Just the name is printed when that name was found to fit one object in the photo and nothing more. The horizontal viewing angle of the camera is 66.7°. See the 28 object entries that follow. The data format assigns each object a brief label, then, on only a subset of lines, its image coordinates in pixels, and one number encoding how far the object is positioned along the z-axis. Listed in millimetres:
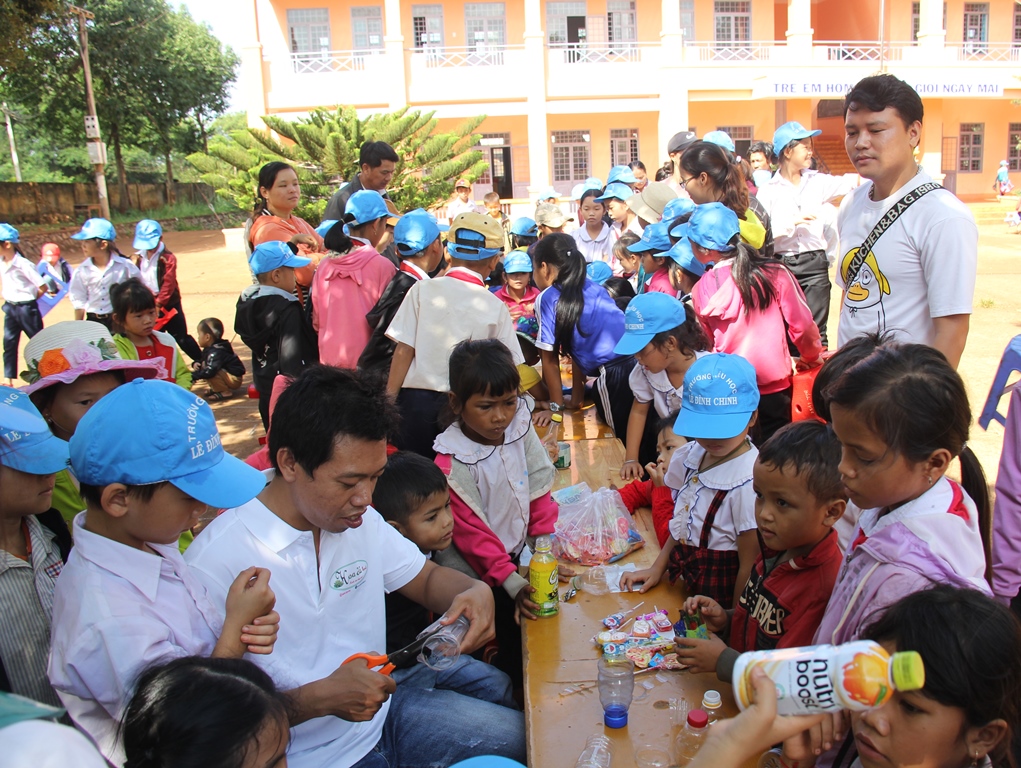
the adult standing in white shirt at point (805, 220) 5719
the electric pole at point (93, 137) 18031
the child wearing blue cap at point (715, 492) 2455
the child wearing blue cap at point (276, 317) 4633
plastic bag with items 2879
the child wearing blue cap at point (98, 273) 7621
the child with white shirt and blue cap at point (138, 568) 1580
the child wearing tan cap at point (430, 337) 3791
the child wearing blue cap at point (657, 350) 3637
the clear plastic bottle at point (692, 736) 1791
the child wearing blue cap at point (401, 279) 4160
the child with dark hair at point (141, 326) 4887
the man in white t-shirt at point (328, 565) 1930
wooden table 1848
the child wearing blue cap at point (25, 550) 1896
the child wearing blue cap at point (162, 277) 7941
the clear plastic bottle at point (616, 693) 1884
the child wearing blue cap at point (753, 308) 3742
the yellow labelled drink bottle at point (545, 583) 2471
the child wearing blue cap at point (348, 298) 4328
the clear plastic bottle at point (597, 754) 1763
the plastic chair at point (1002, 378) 2342
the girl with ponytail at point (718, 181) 4305
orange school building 24328
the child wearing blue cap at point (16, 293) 8234
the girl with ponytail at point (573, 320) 4785
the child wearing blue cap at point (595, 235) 7484
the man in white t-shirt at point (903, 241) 2529
